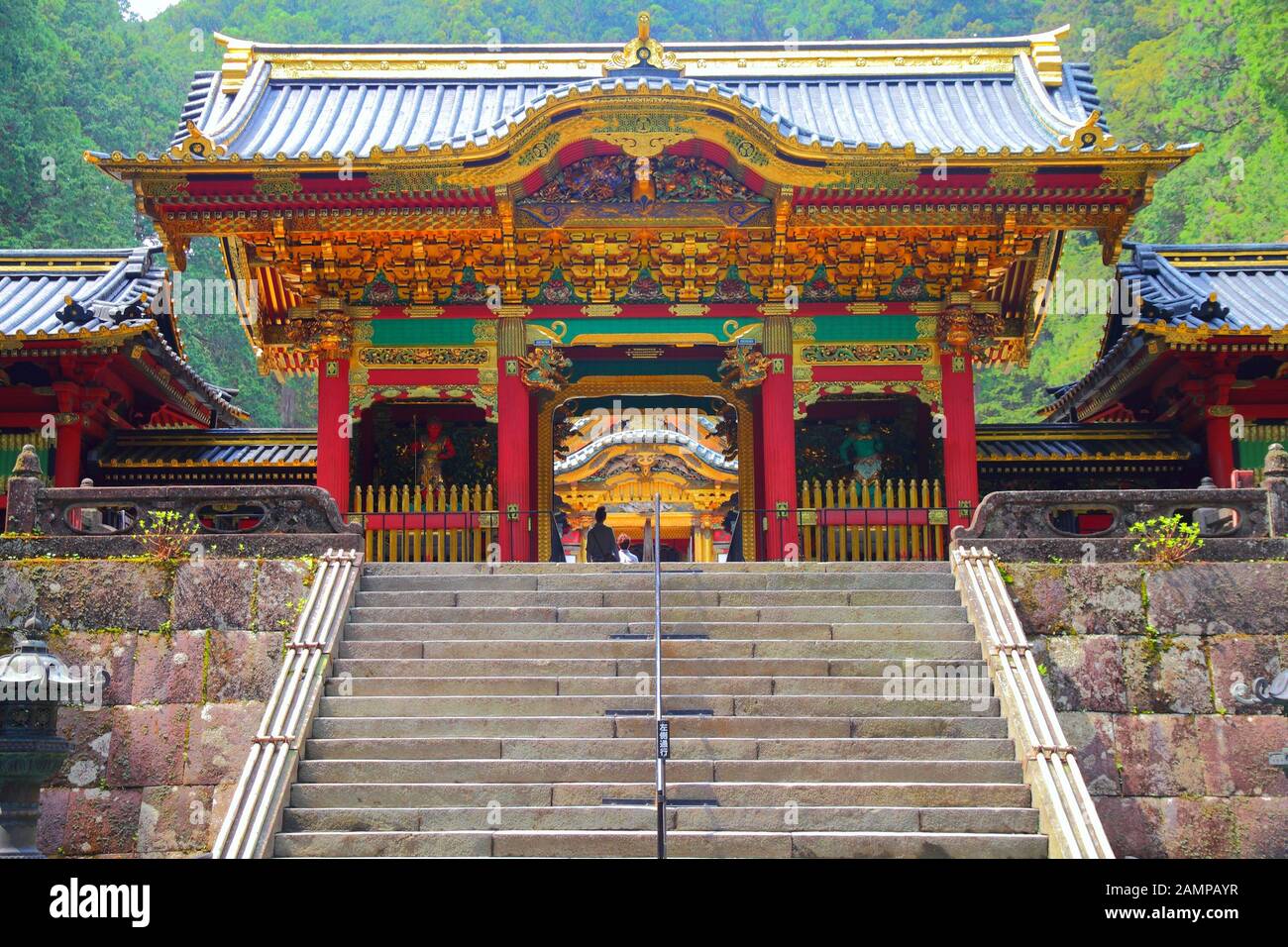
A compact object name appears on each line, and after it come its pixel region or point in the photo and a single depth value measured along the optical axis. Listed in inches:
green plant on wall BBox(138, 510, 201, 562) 496.4
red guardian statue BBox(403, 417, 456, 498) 748.0
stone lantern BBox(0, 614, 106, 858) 386.0
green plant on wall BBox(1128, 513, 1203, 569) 498.0
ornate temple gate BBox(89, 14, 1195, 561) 623.8
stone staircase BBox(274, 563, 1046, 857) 384.8
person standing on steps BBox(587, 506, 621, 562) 680.4
